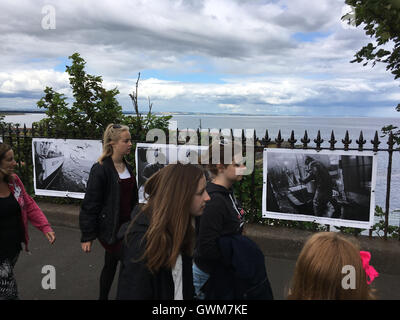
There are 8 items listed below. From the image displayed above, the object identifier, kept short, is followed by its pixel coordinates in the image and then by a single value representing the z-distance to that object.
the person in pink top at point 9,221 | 2.60
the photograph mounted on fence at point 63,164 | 5.87
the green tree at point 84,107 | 6.36
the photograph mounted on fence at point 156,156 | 5.23
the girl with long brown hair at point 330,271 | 1.55
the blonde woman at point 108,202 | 3.10
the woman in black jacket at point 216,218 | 2.21
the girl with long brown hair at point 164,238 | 1.69
